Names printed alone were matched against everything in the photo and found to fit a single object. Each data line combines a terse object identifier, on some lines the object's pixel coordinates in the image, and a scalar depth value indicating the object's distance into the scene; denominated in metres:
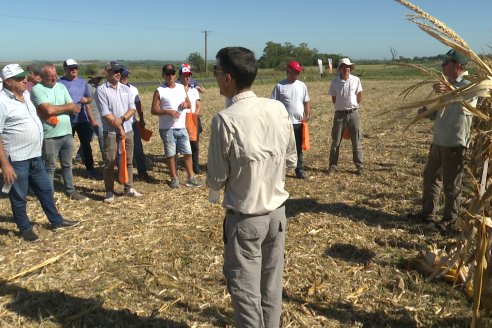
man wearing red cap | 7.18
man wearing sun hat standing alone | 7.54
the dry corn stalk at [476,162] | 2.39
